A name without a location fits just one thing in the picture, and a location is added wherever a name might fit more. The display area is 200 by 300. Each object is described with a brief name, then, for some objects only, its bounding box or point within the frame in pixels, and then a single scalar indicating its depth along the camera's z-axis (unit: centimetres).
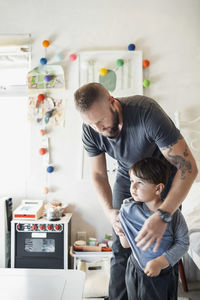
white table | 100
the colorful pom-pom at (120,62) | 246
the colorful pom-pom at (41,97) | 253
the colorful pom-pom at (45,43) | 250
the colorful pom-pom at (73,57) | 251
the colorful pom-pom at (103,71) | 247
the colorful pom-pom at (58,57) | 252
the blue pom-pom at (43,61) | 250
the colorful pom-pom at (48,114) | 254
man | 100
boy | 108
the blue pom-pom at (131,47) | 246
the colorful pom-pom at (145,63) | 247
